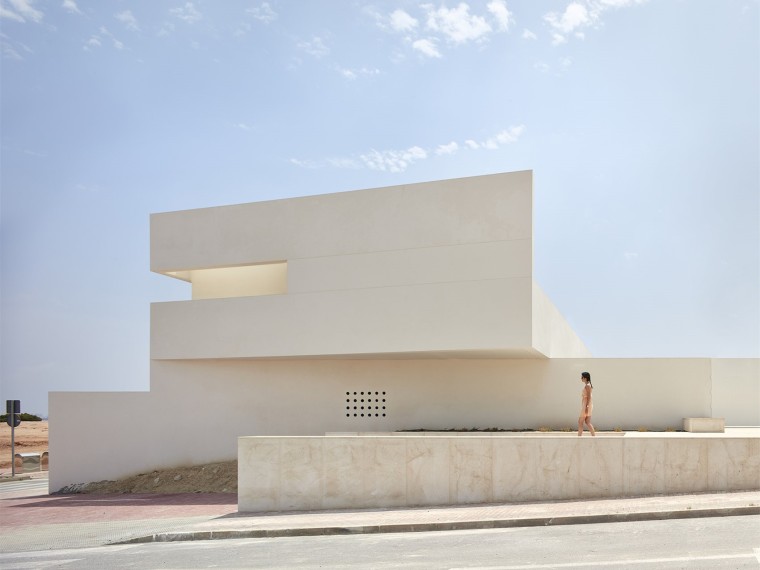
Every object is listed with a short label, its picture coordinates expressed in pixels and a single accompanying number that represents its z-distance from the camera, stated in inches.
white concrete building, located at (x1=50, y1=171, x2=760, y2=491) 768.9
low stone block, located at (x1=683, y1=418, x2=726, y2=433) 801.6
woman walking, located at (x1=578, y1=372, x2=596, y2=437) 581.0
